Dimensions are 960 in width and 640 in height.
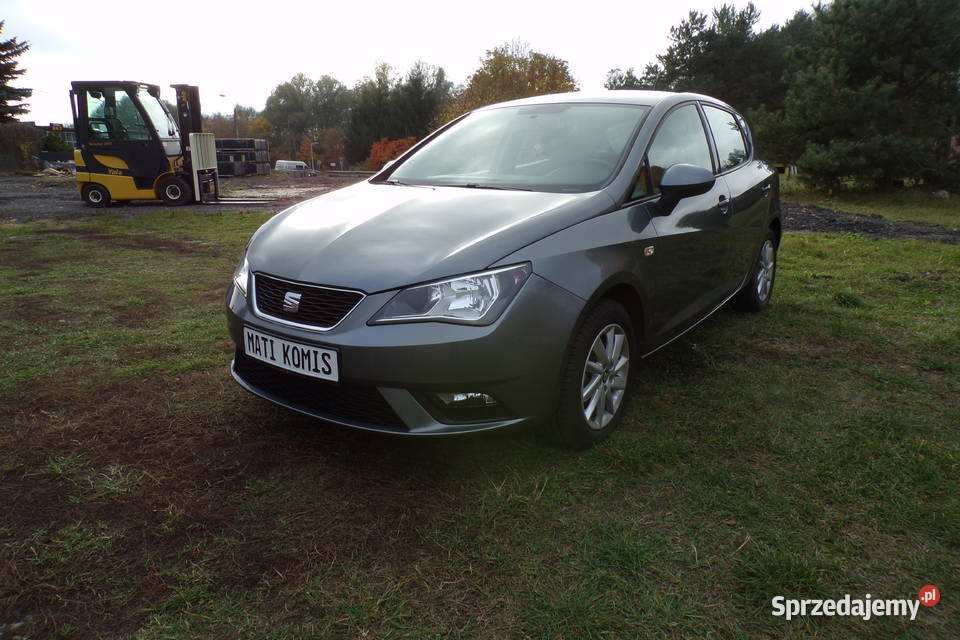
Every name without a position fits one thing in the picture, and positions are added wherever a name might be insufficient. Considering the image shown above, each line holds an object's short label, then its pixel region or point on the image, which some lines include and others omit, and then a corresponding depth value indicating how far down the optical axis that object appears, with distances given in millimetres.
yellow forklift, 14508
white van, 38306
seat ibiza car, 2422
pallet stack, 32719
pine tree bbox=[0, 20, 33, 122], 43188
